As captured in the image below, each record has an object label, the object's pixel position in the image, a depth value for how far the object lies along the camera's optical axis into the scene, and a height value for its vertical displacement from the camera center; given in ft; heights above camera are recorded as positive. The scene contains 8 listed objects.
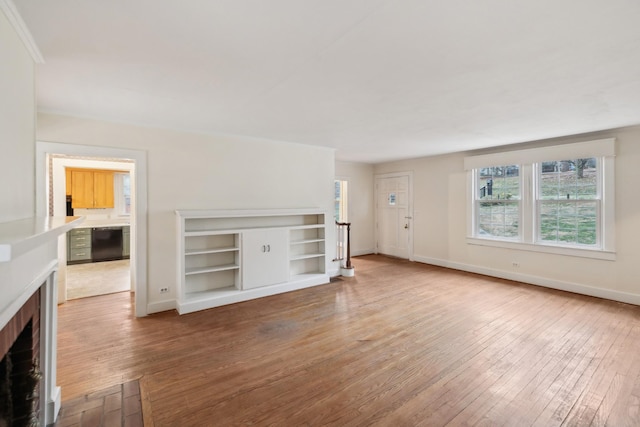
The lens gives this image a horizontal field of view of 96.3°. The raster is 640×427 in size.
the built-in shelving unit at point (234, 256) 12.37 -2.11
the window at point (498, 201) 16.84 +0.64
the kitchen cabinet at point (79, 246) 20.70 -2.40
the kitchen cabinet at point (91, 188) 21.76 +1.88
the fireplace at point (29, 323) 3.48 -1.88
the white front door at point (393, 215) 22.74 -0.24
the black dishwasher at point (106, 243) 21.62 -2.37
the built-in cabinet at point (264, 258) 13.62 -2.24
